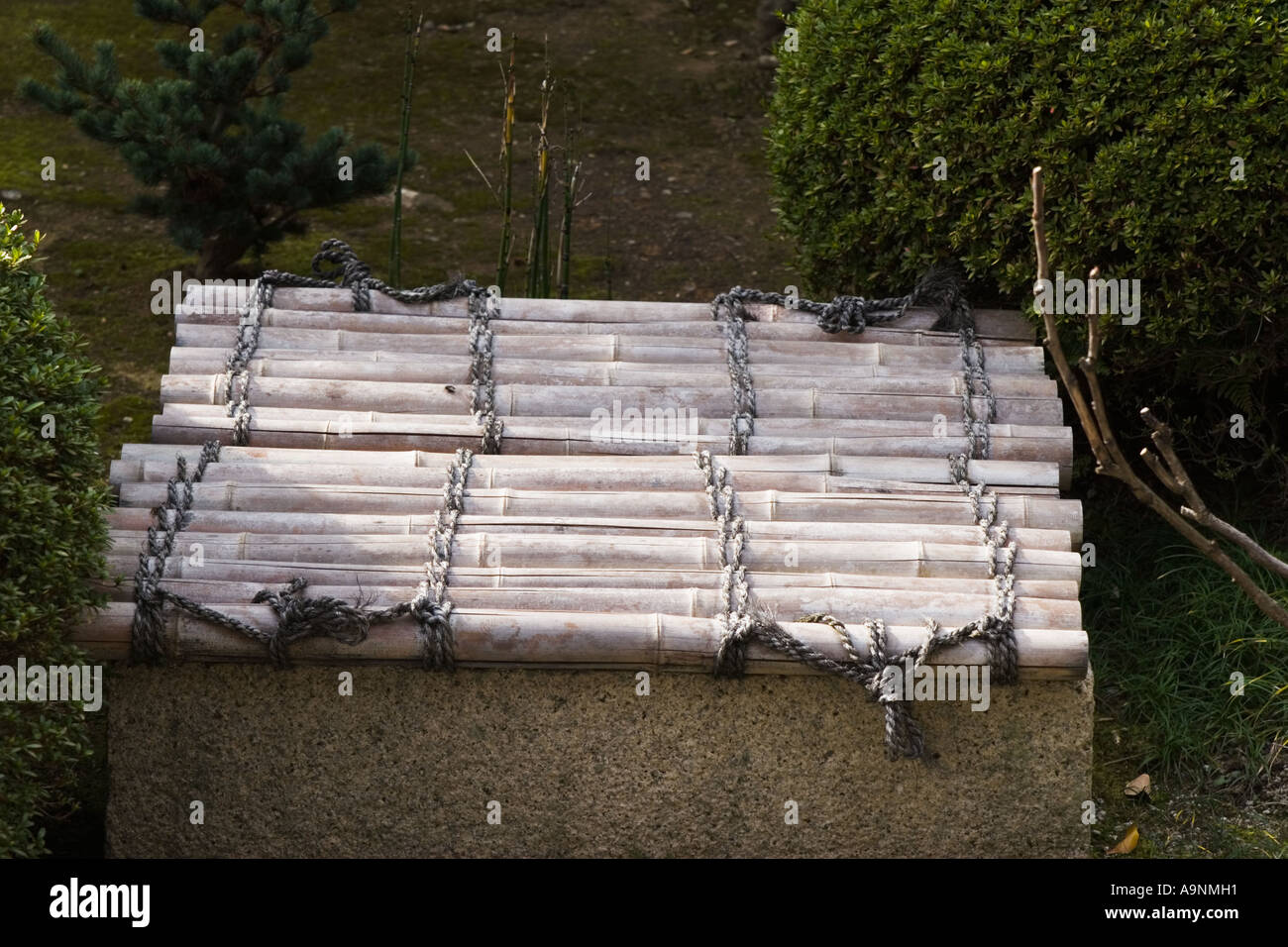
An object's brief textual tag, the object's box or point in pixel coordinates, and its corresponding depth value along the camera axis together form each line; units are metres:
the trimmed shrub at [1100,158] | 4.48
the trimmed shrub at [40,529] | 3.31
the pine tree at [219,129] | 6.12
